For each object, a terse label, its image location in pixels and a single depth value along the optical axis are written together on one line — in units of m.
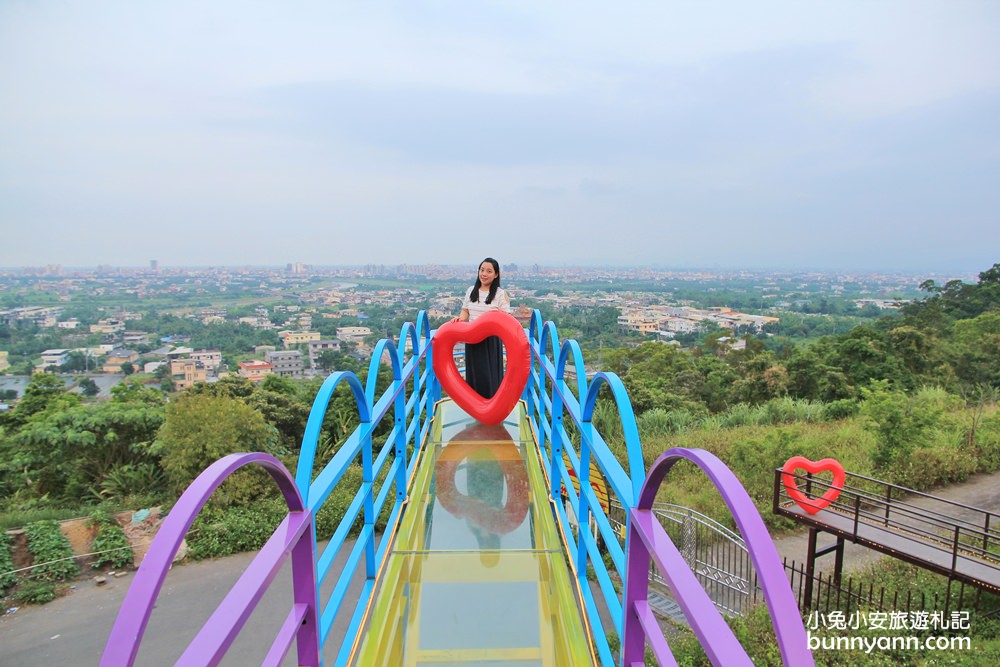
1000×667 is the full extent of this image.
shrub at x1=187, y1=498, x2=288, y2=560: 8.30
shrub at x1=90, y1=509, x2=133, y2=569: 7.93
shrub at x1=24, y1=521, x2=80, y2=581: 7.53
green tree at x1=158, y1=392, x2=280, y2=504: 9.23
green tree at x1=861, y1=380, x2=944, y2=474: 9.79
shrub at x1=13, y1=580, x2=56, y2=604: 7.13
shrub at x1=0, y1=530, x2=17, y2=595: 7.25
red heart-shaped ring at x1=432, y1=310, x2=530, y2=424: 4.75
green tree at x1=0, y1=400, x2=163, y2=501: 10.35
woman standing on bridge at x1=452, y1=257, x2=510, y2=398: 5.43
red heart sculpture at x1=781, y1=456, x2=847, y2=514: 6.39
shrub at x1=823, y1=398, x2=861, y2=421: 14.41
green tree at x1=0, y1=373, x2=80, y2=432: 12.64
